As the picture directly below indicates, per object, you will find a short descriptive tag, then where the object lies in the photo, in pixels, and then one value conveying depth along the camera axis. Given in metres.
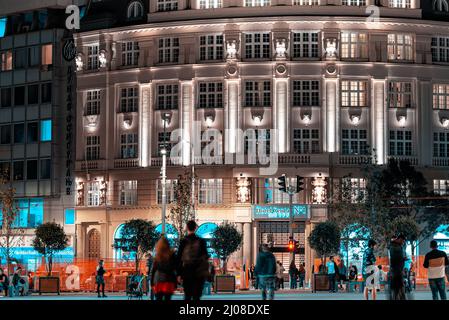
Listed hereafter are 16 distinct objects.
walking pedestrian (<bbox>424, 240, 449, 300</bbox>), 40.75
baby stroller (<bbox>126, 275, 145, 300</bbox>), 60.09
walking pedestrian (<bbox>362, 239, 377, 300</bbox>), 48.03
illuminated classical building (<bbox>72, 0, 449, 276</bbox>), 99.44
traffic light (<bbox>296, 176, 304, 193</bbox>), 79.94
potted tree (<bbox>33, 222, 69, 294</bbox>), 95.38
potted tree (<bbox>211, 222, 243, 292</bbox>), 90.44
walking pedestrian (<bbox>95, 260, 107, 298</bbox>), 64.81
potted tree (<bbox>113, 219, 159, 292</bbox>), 91.62
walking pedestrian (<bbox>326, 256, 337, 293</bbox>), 71.19
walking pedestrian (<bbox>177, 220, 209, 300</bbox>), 30.92
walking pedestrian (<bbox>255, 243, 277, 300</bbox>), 41.66
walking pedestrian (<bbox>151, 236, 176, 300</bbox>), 32.38
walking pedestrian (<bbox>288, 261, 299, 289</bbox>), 81.38
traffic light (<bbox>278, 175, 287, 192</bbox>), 80.15
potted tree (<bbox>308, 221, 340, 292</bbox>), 87.56
